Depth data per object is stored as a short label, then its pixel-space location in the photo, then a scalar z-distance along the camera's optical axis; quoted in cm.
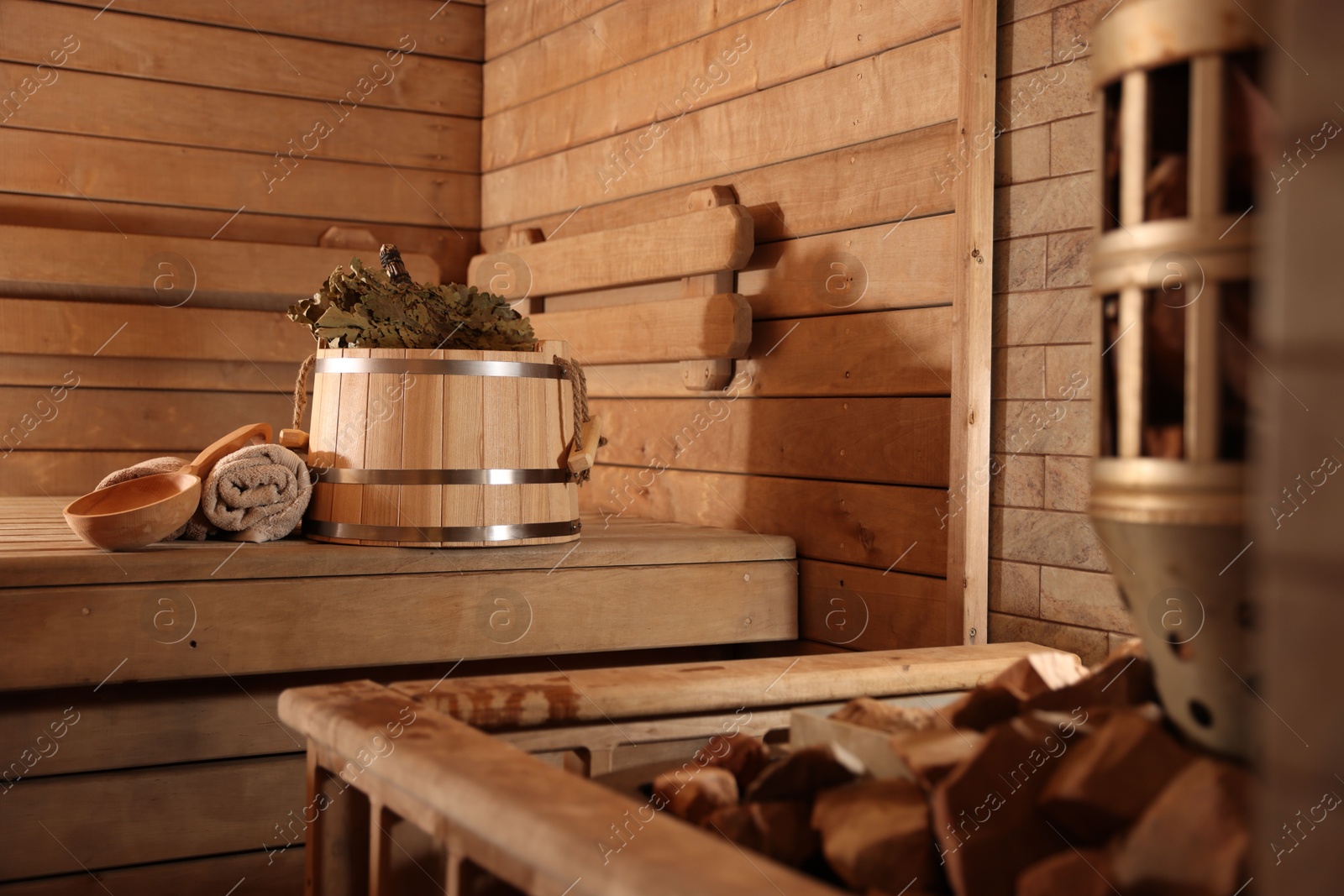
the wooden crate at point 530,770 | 80
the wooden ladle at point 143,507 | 198
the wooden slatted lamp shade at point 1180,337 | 84
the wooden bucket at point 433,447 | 213
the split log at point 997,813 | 87
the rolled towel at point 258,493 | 214
